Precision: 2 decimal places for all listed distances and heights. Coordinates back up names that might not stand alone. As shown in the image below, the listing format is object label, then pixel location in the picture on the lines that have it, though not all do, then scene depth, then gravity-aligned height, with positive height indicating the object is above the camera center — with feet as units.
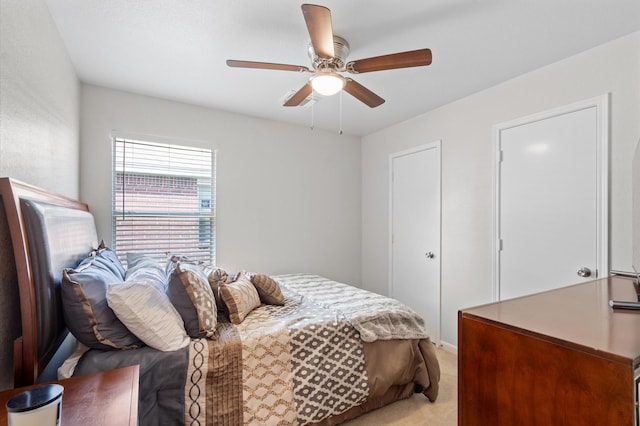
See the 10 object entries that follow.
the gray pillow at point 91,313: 4.62 -1.57
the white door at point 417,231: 11.16 -0.60
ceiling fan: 4.98 +3.06
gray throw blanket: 6.87 -2.34
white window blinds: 9.87 +0.52
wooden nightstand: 2.91 -2.00
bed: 4.09 -2.47
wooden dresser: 2.55 -1.41
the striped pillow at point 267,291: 7.73 -1.95
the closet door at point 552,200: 7.17 +0.46
